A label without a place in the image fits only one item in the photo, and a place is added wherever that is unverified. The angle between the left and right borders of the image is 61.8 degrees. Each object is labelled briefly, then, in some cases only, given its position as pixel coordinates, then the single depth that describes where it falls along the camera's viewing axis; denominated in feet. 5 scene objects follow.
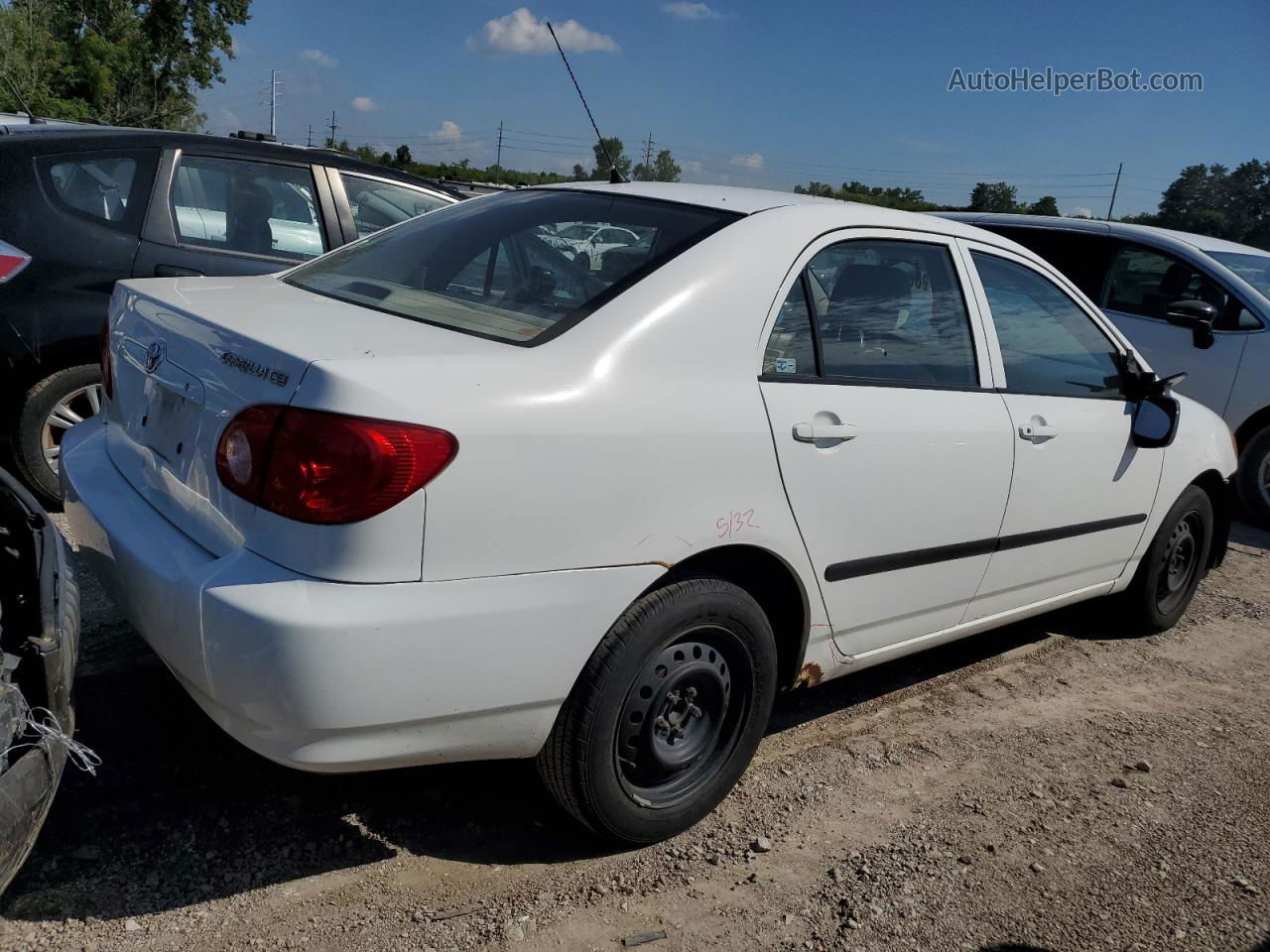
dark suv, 14.21
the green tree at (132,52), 151.23
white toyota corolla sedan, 6.93
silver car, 22.99
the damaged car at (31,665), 6.48
